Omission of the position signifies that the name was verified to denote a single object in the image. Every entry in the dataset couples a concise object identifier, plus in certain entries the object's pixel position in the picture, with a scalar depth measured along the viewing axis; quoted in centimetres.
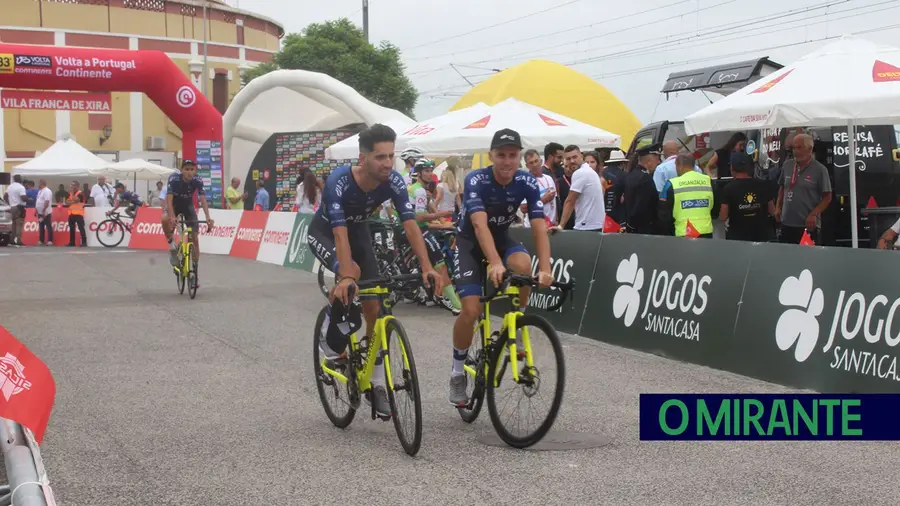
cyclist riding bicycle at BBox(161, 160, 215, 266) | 1591
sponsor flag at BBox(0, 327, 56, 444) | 411
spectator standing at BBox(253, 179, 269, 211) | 3028
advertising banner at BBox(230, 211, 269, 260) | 2494
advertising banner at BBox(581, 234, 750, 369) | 987
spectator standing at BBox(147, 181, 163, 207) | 3891
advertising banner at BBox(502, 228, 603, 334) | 1207
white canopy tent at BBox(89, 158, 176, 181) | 4056
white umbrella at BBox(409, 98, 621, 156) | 1764
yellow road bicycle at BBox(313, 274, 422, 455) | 650
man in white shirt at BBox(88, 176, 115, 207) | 3362
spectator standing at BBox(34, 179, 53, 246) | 3133
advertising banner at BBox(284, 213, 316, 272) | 2150
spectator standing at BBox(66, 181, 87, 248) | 3111
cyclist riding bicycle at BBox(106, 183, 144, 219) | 3095
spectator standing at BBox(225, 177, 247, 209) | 3172
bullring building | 6153
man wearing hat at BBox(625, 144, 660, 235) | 1367
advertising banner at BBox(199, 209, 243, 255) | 2666
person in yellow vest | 1241
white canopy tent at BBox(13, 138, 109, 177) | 3888
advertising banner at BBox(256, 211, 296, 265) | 2308
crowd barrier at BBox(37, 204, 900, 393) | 829
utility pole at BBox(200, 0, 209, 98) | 6462
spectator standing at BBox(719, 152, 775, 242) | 1230
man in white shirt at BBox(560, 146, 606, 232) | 1392
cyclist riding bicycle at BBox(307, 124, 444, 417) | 694
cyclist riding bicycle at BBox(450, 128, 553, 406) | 712
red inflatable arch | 2823
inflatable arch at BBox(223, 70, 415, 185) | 3281
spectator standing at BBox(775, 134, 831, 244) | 1249
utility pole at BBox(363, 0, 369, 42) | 5222
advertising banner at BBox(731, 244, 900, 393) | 813
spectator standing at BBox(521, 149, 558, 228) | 1423
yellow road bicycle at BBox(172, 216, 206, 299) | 1588
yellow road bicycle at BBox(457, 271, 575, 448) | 655
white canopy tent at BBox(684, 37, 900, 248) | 1105
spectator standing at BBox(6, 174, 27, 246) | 3184
